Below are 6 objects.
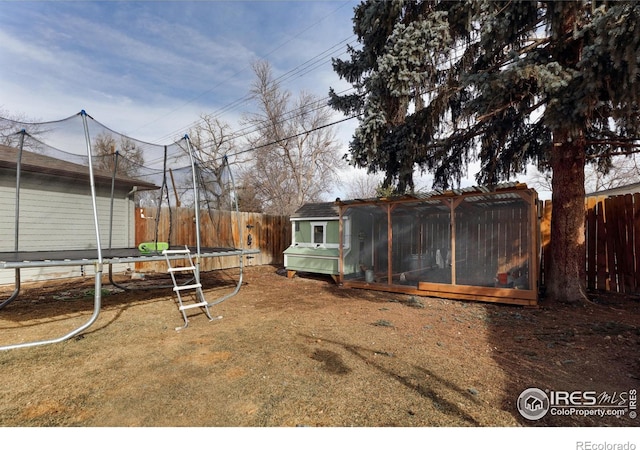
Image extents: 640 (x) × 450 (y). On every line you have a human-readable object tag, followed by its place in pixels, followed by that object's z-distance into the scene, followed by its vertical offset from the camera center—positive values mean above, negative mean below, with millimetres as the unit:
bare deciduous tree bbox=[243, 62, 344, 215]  17438 +4904
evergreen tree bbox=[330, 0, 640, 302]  3605 +2165
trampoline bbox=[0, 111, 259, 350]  4113 +1068
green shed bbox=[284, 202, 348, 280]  8062 -355
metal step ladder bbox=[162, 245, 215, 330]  4289 -677
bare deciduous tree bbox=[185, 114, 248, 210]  18500 +5769
